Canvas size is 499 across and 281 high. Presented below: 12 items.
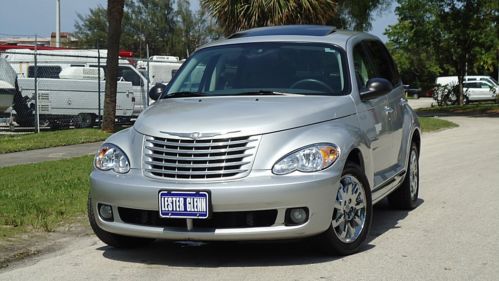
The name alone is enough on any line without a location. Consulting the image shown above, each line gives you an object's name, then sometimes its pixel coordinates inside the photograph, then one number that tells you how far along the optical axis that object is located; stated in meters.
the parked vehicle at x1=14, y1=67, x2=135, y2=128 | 22.25
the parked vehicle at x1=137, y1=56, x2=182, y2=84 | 29.06
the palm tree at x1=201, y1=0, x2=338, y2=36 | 21.16
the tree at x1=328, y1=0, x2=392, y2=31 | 30.39
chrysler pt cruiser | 5.40
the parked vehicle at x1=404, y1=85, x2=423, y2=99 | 59.39
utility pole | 41.22
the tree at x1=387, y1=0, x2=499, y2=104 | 31.42
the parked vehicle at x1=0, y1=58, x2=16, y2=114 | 20.61
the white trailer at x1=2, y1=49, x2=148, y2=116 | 24.47
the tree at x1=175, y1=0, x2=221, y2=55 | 66.19
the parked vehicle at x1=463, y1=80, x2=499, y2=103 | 46.12
